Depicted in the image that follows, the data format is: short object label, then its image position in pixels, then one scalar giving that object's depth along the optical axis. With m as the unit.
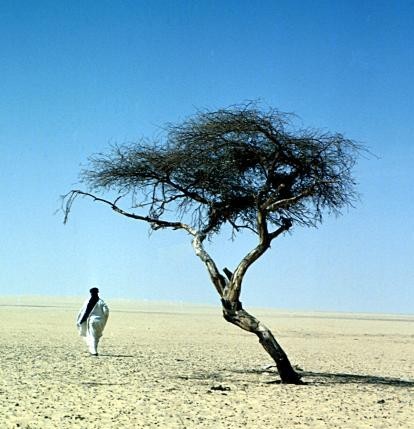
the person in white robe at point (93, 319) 22.11
